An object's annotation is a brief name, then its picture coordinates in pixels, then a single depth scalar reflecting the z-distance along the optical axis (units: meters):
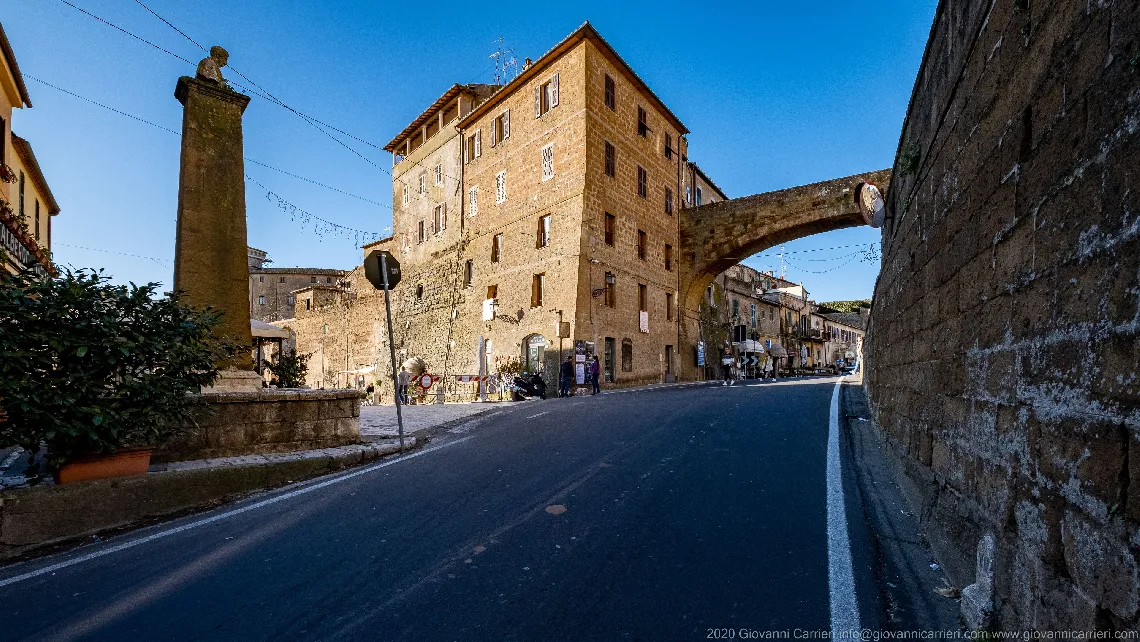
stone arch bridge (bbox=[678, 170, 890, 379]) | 22.45
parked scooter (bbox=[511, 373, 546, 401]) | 18.94
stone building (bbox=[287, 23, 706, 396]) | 22.16
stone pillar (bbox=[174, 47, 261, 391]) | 6.64
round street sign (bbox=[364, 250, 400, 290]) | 7.43
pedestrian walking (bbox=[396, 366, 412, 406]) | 22.23
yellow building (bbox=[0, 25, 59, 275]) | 10.85
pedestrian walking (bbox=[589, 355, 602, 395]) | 18.88
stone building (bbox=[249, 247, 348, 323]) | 54.16
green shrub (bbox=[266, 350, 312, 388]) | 10.03
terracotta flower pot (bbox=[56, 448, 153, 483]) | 4.11
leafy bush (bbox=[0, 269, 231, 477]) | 3.88
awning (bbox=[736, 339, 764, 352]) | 36.97
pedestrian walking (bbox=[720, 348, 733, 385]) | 31.39
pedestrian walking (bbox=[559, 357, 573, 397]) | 19.45
